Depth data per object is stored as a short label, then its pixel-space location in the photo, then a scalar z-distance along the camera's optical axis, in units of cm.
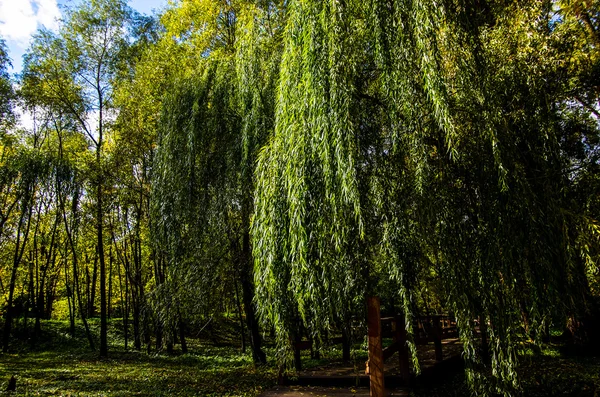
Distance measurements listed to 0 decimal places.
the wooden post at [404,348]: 541
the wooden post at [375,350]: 409
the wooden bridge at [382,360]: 425
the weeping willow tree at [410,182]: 320
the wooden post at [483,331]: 328
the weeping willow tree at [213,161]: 640
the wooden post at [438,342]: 686
